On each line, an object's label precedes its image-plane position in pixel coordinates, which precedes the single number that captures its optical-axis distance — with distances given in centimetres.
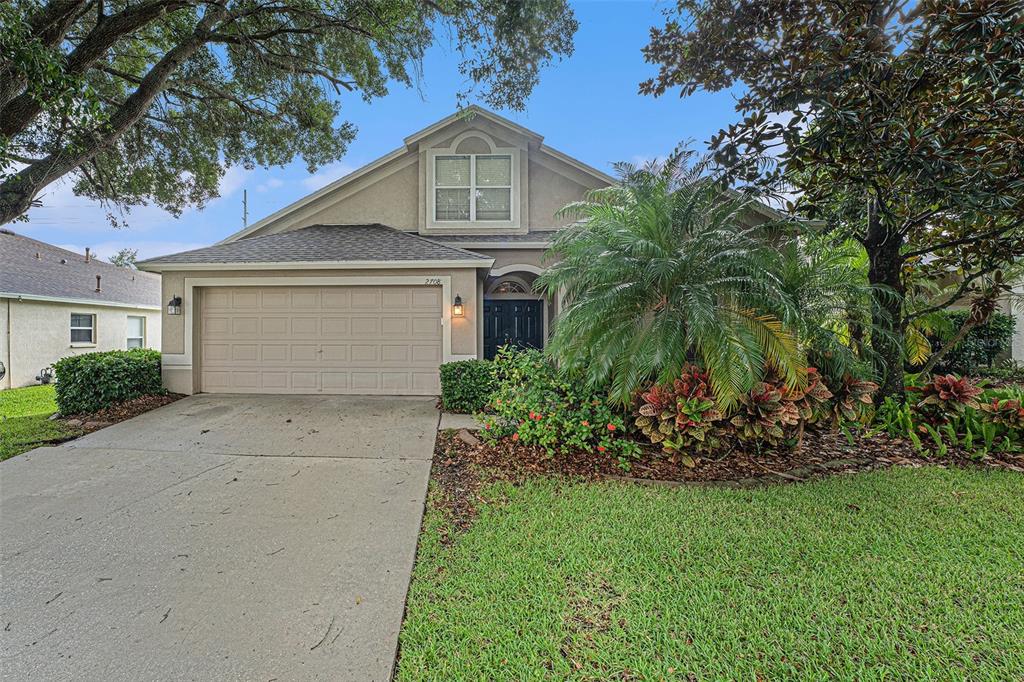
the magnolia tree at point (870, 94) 356
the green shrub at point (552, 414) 459
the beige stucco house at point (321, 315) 808
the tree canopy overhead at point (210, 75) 570
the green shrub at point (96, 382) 693
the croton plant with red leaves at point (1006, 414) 480
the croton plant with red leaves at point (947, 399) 493
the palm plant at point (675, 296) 424
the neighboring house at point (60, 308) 1173
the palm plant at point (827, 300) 465
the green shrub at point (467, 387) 704
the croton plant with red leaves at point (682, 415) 430
